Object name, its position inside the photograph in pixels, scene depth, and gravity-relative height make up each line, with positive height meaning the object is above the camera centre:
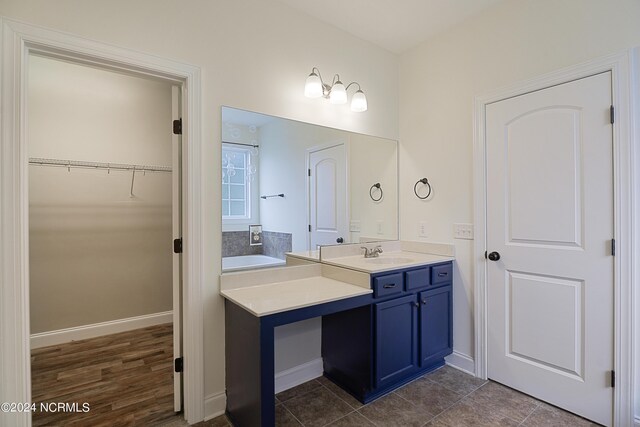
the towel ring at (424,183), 2.74 +0.25
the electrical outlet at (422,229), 2.76 -0.15
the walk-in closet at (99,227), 2.80 -0.15
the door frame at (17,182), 1.37 +0.15
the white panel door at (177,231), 1.96 -0.12
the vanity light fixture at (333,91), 2.25 +0.96
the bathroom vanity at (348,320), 1.59 -0.71
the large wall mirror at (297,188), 2.05 +0.20
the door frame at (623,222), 1.69 -0.05
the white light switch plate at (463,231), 2.43 -0.15
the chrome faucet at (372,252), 2.62 -0.34
